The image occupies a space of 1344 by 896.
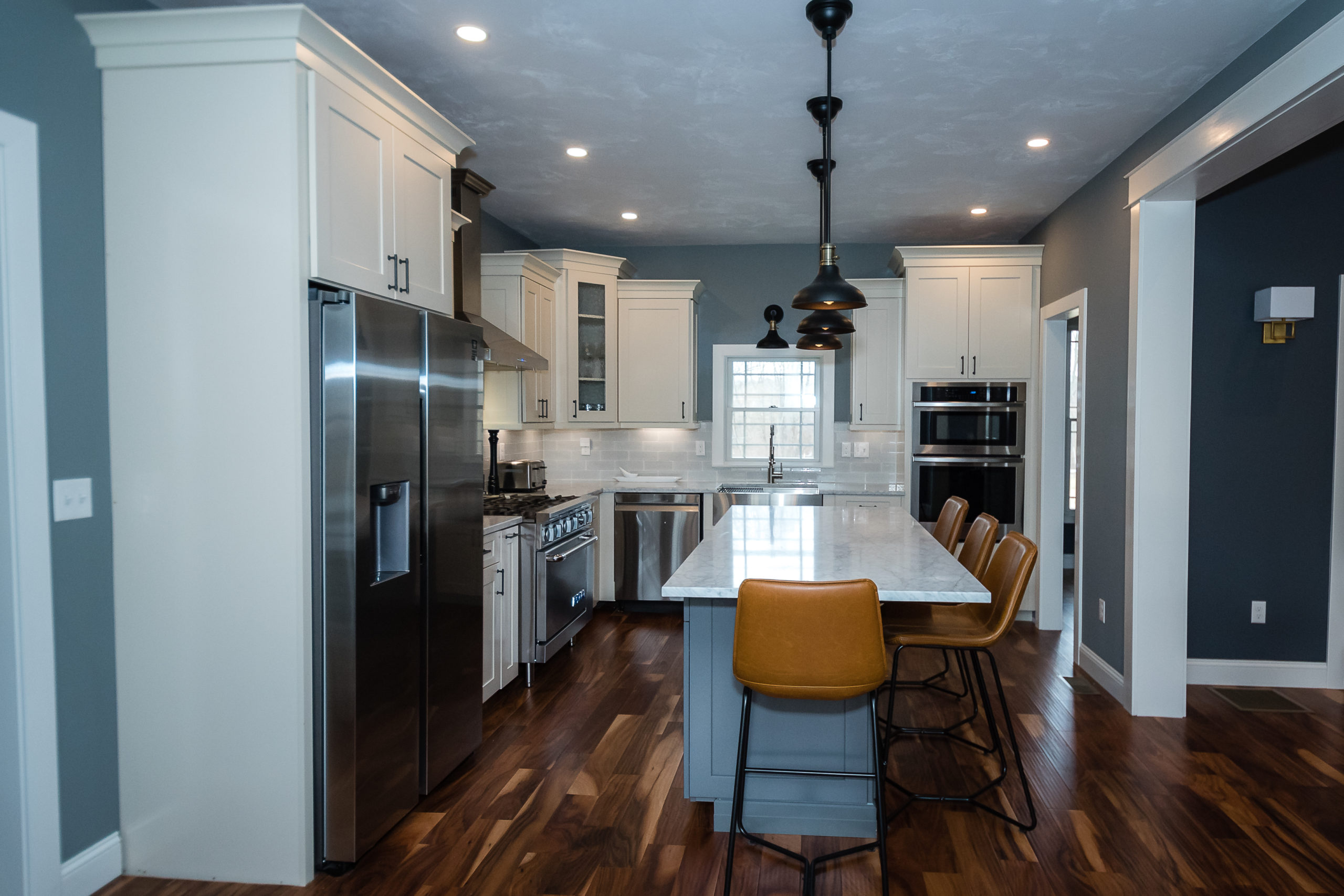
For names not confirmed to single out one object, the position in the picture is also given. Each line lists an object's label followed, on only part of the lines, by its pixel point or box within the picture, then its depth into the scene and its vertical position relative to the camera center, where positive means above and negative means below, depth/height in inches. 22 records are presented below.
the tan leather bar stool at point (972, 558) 116.4 -22.1
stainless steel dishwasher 222.1 -31.8
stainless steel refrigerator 90.7 -16.7
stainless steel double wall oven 213.6 -6.2
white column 144.3 -5.0
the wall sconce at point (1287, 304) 149.6 +23.3
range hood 145.6 +30.8
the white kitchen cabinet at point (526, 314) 194.1 +28.9
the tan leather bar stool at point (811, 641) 82.3 -23.0
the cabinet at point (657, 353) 232.5 +22.2
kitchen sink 222.4 -19.9
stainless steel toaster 201.5 -12.7
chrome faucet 234.5 -14.0
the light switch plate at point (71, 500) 84.0 -7.8
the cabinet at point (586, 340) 218.5 +25.1
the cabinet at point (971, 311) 214.2 +31.9
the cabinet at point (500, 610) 143.6 -35.0
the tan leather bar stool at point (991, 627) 100.6 -27.6
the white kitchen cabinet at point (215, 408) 87.2 +2.3
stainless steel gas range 161.2 -31.1
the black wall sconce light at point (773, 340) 213.0 +23.8
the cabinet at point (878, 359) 228.8 +19.8
